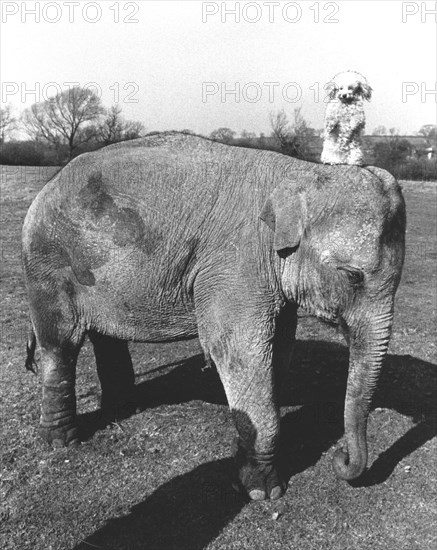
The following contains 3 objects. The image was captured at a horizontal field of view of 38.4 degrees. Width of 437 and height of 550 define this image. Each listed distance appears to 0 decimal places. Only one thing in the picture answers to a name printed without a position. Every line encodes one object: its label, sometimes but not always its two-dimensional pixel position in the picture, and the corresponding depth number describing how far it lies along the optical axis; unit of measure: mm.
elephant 4672
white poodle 4965
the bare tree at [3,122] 55312
